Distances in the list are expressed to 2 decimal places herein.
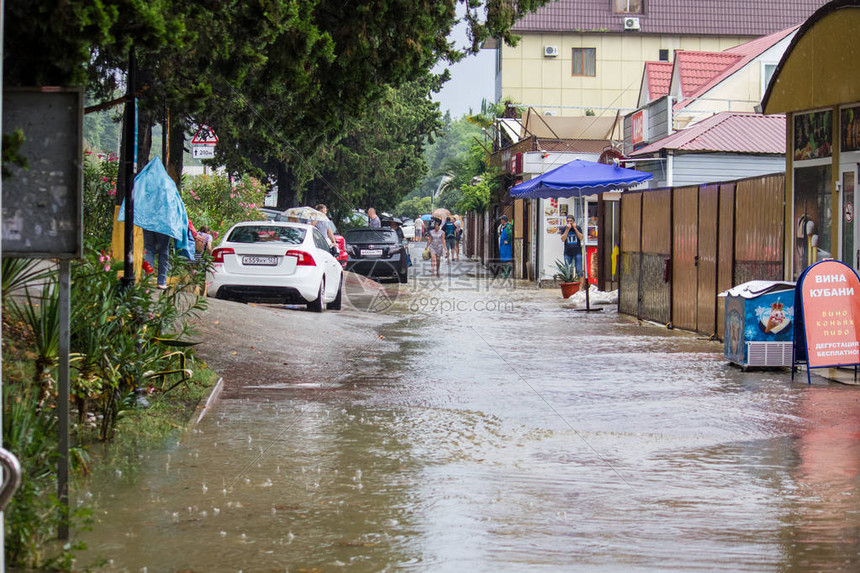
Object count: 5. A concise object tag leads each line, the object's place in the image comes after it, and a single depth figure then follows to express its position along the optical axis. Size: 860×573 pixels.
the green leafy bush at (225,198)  27.19
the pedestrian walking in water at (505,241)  39.66
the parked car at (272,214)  33.71
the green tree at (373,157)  41.53
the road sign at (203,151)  22.30
